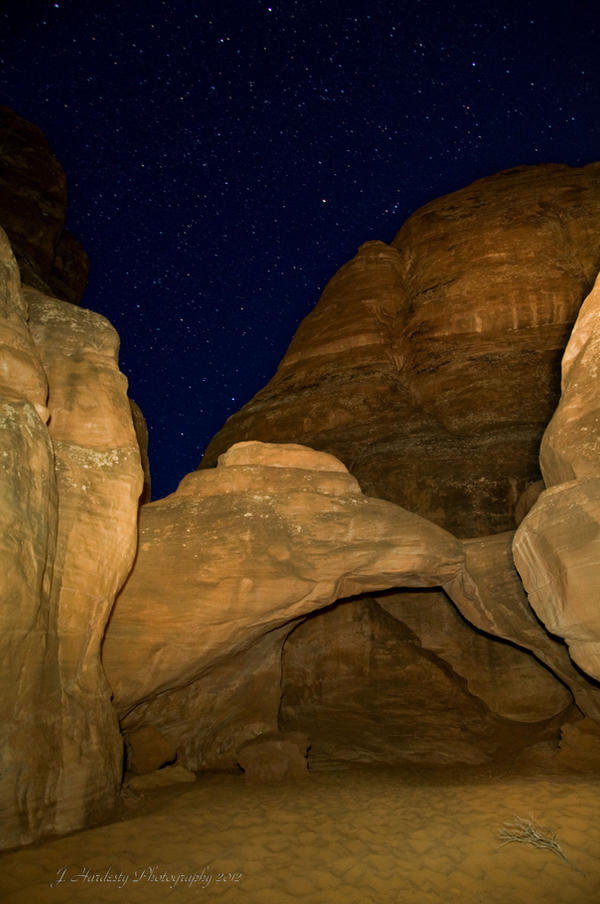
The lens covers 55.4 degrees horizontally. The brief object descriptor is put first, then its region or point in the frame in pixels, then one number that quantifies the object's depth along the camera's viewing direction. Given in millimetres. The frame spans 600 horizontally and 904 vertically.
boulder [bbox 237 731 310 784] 8547
